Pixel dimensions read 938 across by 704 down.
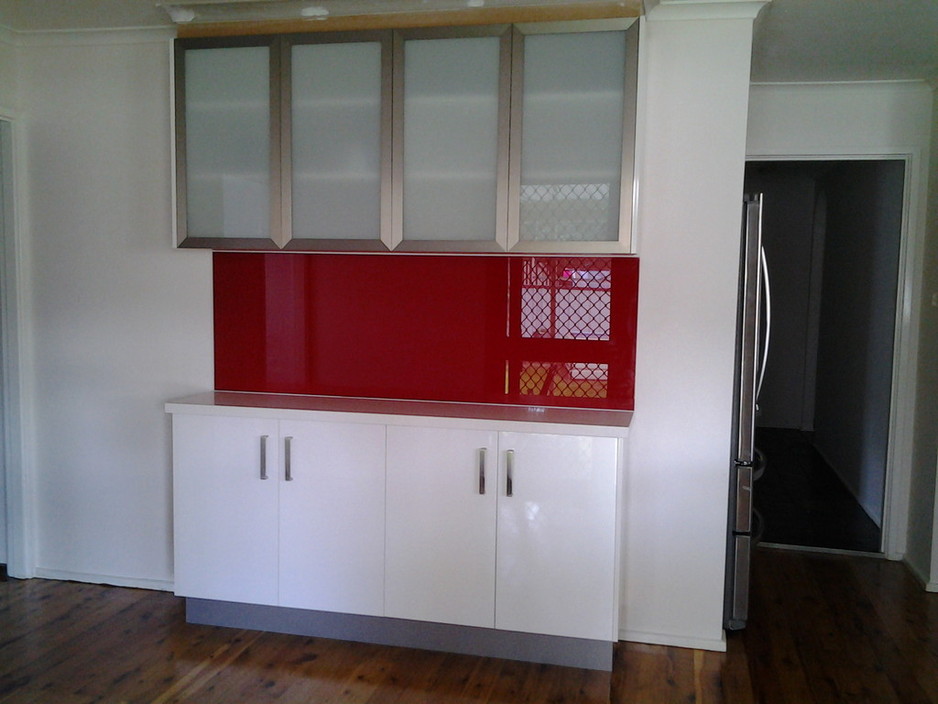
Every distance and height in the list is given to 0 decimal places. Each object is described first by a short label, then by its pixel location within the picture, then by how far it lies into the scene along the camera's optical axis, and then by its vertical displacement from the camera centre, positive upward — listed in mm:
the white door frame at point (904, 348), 3957 -195
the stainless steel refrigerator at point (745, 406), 3061 -393
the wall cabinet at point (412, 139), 2812 +608
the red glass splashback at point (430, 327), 3131 -105
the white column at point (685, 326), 2955 -76
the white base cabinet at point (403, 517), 2822 -814
